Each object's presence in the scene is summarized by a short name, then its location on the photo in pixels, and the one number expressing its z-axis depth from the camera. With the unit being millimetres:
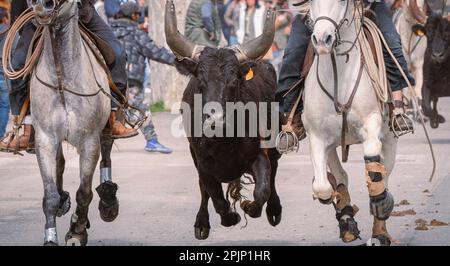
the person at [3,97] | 18922
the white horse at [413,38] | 22091
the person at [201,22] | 24766
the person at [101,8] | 25281
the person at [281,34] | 30953
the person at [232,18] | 32281
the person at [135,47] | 18688
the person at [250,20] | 31094
